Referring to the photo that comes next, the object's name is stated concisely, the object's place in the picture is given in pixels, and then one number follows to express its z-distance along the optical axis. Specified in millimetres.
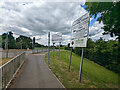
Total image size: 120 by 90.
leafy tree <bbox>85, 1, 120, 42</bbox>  2719
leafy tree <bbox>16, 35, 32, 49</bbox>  33081
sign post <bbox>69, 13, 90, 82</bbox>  3663
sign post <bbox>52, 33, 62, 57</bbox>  9469
